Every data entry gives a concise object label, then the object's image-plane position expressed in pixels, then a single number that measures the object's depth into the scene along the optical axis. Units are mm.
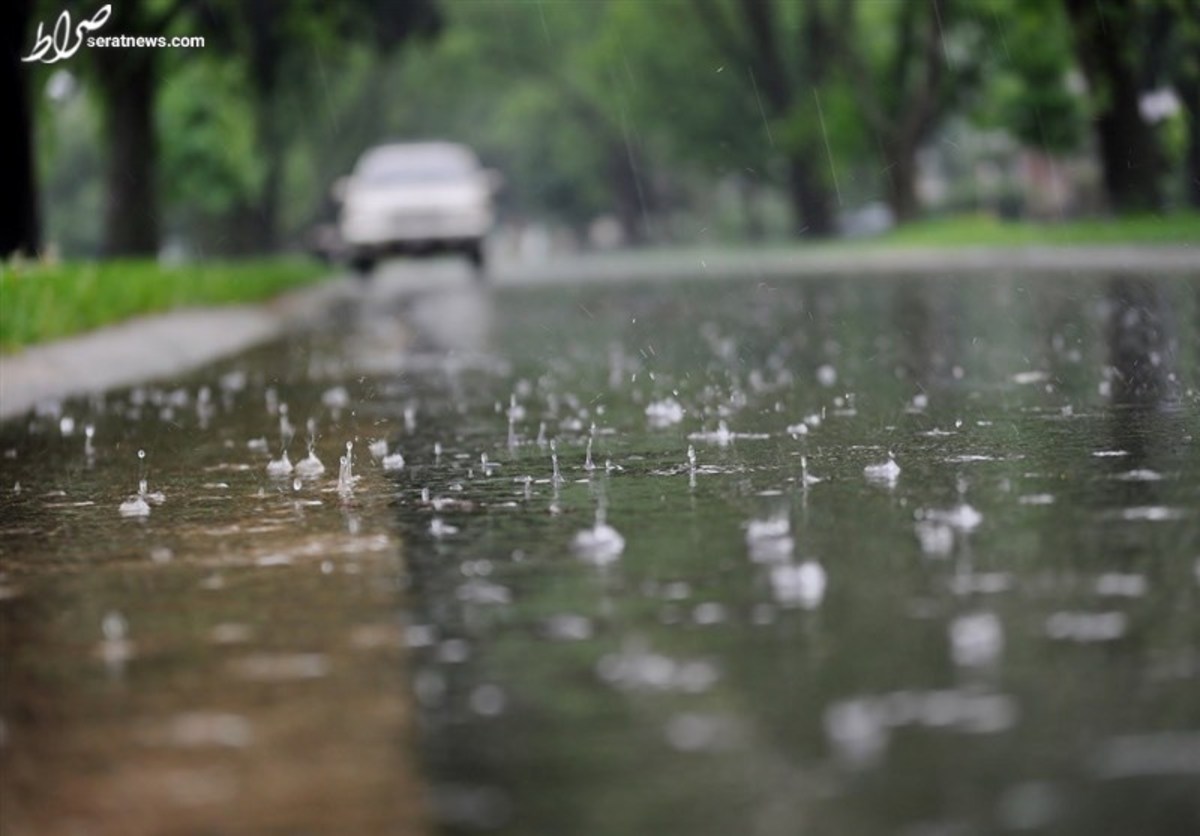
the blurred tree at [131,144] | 32500
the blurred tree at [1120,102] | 36500
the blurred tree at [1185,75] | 42062
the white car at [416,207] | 41688
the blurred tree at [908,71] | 50344
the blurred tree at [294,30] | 34844
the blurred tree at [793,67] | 60438
